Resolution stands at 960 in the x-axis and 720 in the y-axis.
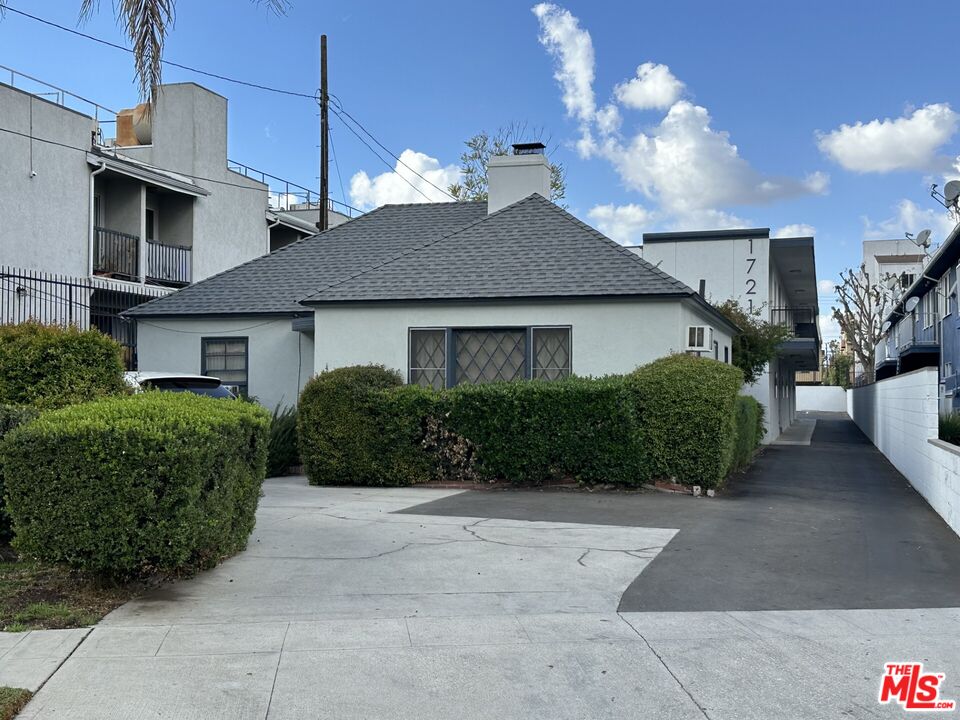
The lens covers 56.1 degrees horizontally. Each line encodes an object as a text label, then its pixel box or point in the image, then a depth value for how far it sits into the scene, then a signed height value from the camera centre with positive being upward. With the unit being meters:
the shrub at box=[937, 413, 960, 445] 15.07 -0.94
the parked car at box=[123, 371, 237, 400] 13.39 -0.10
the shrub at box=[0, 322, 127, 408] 8.47 +0.10
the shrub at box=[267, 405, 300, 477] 15.59 -1.21
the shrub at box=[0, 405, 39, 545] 7.51 -0.37
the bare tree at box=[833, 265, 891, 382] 54.94 +3.76
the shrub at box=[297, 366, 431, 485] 13.85 -0.86
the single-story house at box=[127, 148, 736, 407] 15.23 +1.11
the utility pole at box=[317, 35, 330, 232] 25.03 +6.51
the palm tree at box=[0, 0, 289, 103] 7.49 +2.87
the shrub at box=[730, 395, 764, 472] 15.61 -1.06
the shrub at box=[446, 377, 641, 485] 13.06 -0.79
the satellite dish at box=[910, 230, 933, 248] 28.12 +4.29
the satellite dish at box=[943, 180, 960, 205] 22.62 +4.67
